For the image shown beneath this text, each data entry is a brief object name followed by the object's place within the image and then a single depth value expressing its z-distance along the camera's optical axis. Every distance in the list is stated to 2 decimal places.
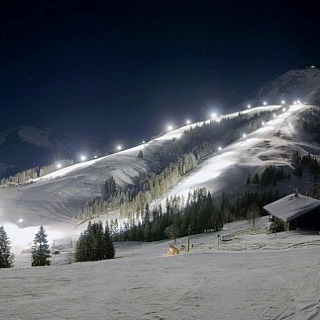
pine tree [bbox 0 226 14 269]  56.41
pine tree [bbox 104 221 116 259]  63.50
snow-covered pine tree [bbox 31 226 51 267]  61.41
